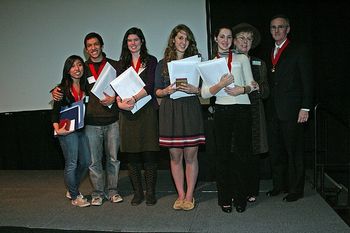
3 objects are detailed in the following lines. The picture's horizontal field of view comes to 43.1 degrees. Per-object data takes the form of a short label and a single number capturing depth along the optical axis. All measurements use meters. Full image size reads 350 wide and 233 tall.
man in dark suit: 3.97
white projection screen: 5.58
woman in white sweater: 3.68
